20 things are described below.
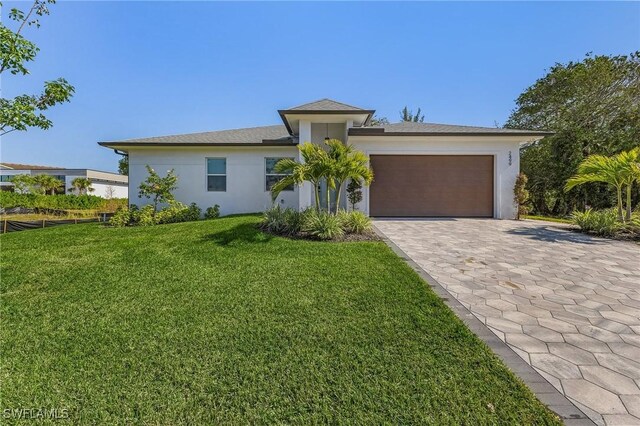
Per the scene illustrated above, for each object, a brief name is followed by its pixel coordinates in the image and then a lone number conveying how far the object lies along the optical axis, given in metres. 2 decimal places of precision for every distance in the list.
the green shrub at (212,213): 11.62
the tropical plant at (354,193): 10.75
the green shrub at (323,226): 6.74
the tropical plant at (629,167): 7.89
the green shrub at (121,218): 10.39
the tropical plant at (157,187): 10.95
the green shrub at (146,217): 10.46
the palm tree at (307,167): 6.96
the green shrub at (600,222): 7.99
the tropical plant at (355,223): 7.37
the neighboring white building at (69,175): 35.47
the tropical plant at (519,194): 10.90
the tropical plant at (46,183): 29.33
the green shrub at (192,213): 11.20
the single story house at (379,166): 10.98
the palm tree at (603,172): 8.22
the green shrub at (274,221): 7.50
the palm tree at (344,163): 7.14
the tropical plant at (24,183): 27.91
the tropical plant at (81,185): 32.91
